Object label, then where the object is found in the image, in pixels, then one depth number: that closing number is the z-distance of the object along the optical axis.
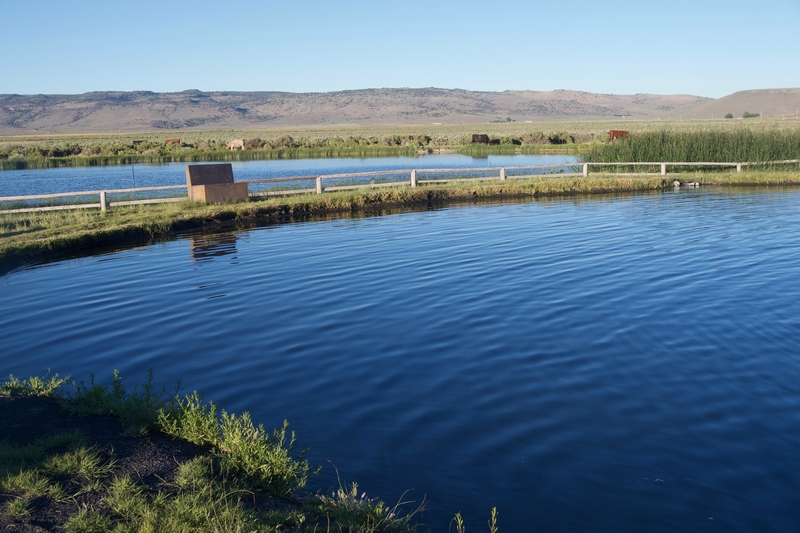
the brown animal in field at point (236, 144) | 77.25
